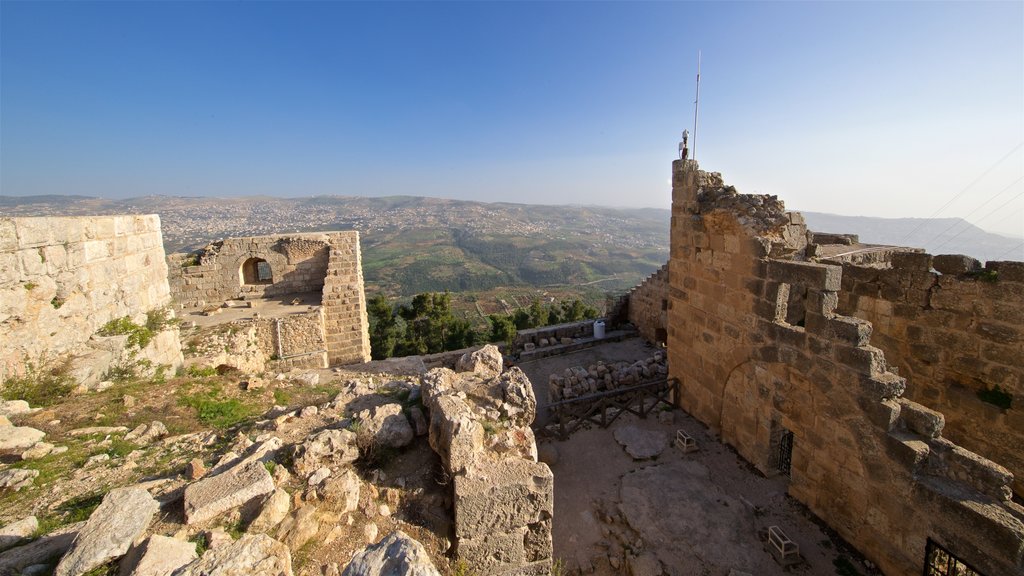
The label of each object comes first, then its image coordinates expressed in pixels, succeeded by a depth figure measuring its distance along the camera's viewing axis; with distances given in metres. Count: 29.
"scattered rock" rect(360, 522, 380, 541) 3.19
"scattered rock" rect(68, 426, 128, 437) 4.22
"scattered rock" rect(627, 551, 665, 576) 4.98
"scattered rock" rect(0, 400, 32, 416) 4.33
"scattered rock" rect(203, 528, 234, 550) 2.69
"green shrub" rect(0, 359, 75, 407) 4.64
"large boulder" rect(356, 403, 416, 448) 4.07
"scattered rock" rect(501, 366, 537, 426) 4.27
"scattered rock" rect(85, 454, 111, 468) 3.70
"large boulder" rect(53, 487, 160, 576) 2.43
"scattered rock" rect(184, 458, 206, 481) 3.43
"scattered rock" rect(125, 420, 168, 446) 4.26
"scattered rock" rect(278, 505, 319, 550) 2.97
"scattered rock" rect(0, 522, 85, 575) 2.48
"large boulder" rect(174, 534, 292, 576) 2.40
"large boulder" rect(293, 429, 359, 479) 3.58
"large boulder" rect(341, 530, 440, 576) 2.46
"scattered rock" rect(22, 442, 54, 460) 3.71
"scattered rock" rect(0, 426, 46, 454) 3.75
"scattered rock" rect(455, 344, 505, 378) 5.23
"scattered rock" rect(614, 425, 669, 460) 6.99
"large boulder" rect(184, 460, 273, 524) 2.94
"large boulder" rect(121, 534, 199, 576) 2.38
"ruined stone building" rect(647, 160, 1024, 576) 4.44
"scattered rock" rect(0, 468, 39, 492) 3.30
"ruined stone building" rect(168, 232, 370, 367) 12.00
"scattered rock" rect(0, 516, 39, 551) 2.71
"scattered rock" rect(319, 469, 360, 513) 3.35
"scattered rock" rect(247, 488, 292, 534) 2.96
